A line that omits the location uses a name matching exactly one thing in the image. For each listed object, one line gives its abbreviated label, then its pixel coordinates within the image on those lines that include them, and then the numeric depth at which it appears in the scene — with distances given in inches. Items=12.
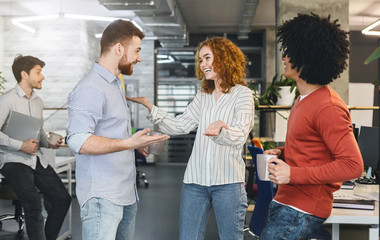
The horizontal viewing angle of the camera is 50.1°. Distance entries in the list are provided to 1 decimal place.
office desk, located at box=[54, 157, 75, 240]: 152.5
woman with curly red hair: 73.9
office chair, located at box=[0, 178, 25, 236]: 147.9
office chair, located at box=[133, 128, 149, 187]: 273.7
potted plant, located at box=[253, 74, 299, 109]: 157.9
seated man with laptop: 114.5
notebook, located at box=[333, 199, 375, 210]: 73.1
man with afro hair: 50.7
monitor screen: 114.8
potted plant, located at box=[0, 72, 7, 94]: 308.3
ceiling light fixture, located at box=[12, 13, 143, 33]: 246.5
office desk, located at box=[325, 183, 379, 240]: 66.7
